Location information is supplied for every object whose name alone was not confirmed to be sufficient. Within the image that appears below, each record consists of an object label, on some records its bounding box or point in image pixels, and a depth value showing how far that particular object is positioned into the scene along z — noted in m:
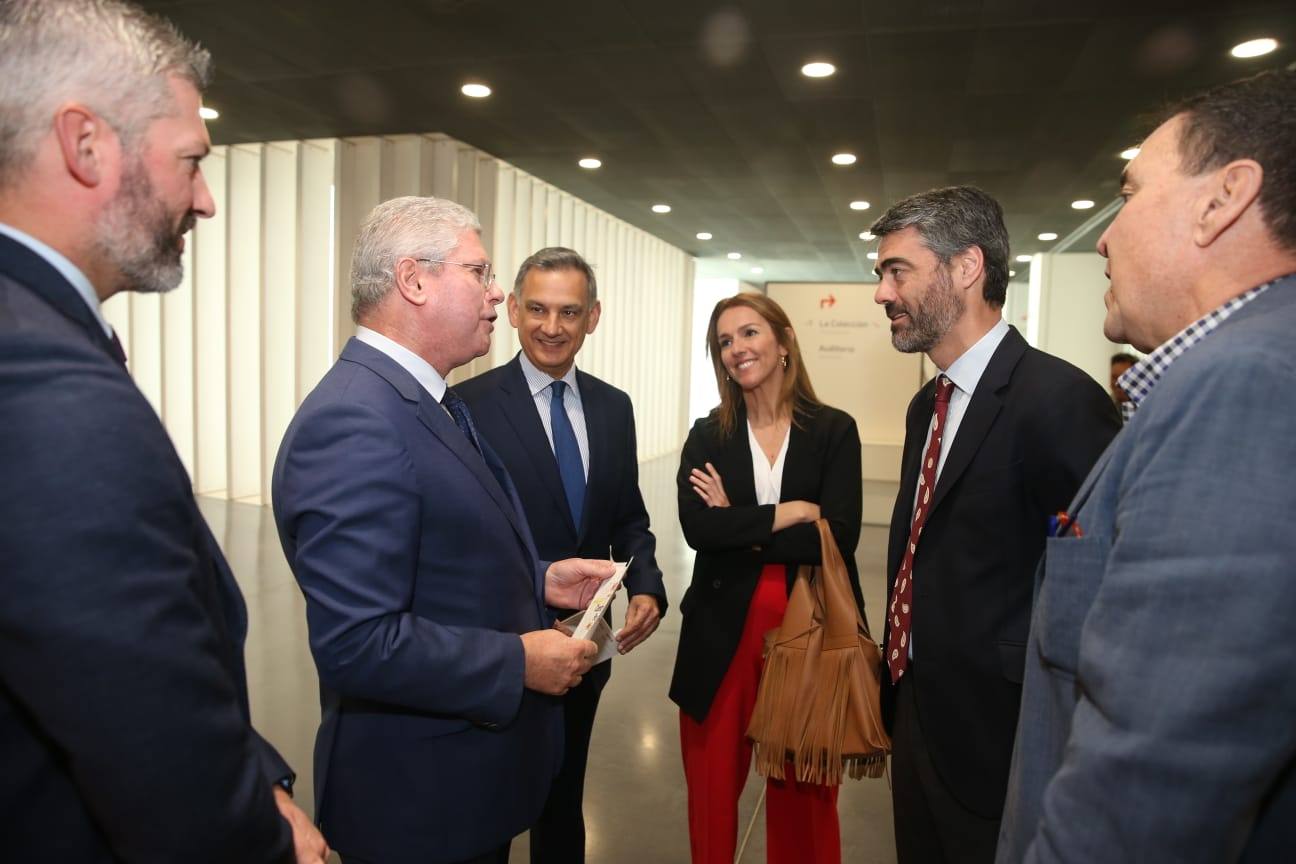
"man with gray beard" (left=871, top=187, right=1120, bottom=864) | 1.68
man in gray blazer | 0.78
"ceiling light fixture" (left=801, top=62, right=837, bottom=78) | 5.79
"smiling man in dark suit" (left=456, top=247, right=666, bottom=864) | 2.42
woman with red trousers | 2.44
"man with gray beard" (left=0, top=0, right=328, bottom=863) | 0.78
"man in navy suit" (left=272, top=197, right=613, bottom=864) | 1.40
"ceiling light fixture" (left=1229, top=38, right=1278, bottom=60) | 5.22
